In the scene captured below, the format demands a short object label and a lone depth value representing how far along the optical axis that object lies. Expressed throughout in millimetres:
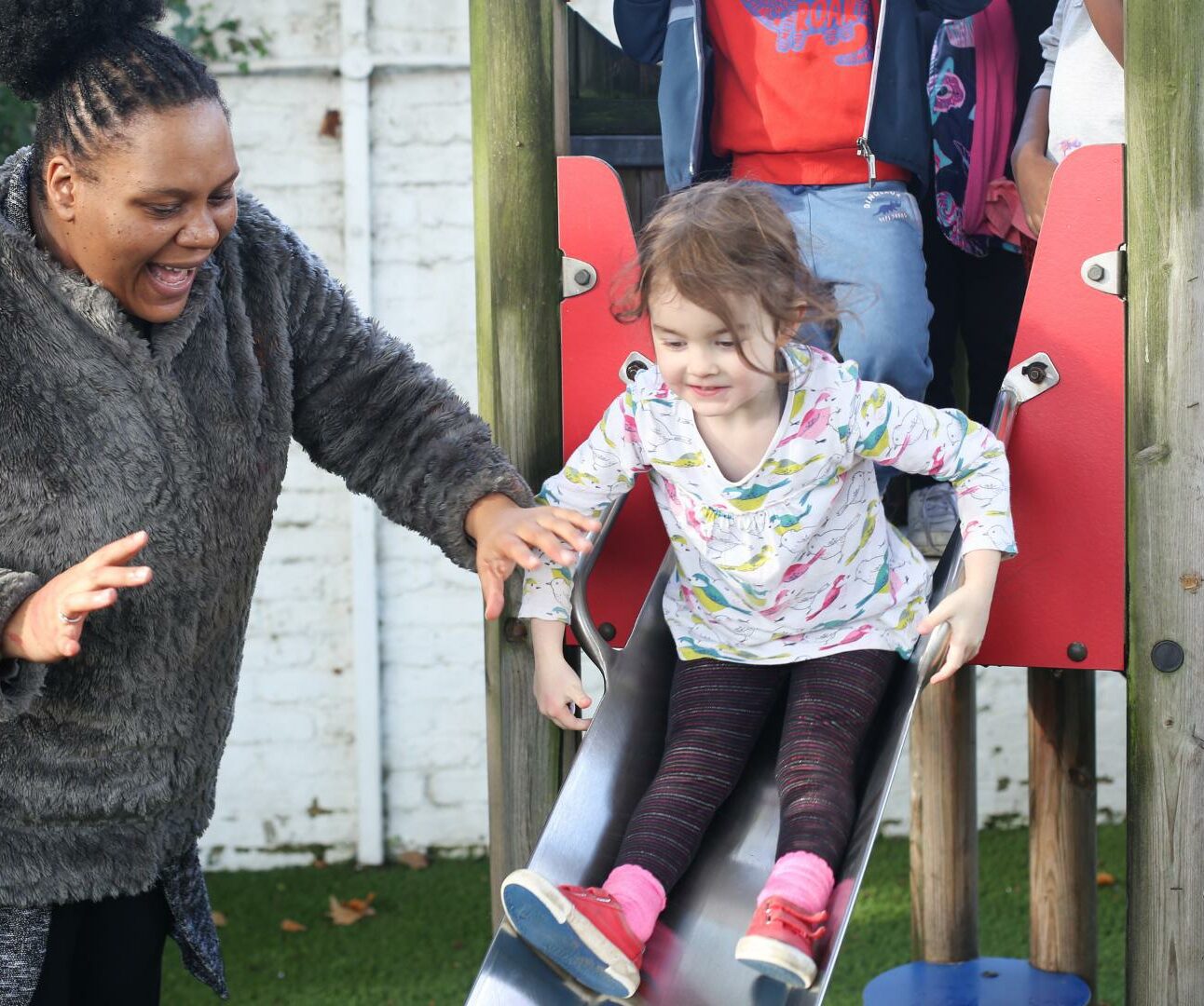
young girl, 2078
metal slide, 2049
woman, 1900
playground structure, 2404
